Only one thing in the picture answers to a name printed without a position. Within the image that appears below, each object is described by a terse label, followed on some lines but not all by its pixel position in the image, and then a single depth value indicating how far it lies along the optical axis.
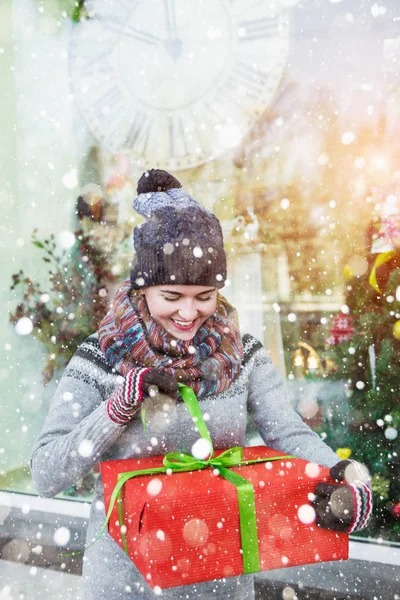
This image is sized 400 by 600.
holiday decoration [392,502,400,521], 2.22
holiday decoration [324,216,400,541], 2.22
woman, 1.24
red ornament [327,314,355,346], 2.33
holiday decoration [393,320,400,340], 2.13
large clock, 2.52
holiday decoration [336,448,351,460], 2.30
